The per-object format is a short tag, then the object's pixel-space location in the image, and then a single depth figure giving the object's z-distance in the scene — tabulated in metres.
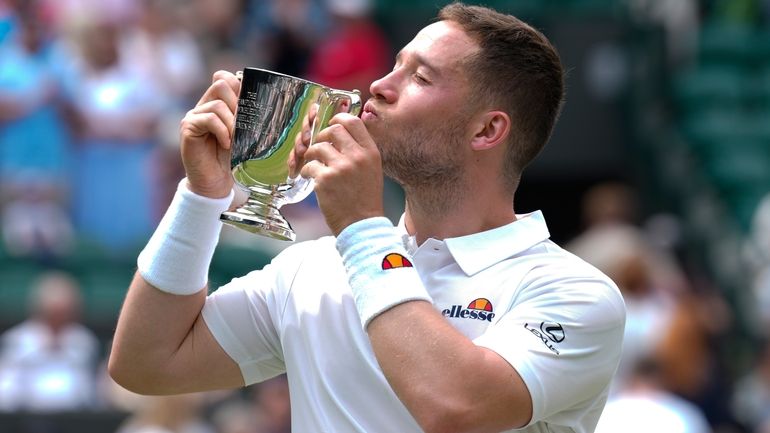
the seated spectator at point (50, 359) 15.30
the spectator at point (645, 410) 12.80
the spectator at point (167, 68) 17.47
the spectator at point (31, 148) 17.42
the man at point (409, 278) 5.59
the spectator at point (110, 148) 17.78
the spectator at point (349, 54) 19.06
